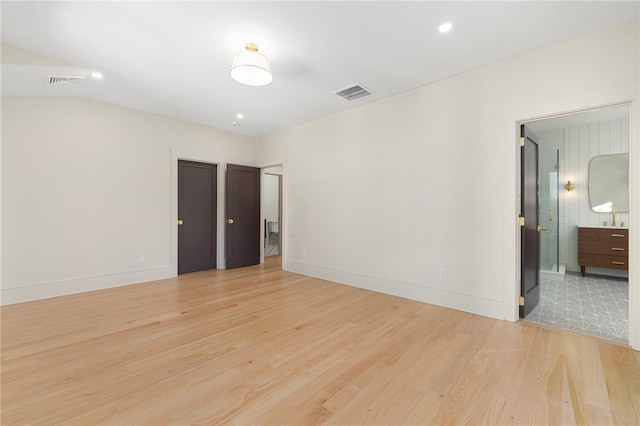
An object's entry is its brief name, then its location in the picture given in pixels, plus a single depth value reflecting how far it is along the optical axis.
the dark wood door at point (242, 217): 5.58
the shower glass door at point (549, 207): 4.99
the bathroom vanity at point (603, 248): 4.41
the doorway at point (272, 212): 8.06
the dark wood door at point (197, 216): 5.16
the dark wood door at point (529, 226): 2.94
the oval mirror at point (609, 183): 4.73
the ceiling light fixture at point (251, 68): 2.38
